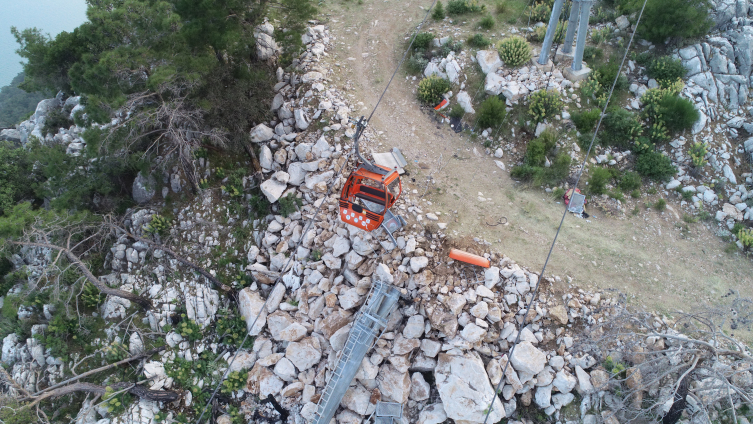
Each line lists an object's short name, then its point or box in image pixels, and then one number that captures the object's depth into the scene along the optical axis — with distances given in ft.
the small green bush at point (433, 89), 42.83
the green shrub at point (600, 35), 44.95
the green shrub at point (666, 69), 41.32
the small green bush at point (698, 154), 37.50
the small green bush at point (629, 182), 37.17
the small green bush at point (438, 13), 49.75
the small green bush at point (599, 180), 36.68
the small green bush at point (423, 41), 46.96
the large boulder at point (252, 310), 35.39
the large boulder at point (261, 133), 40.80
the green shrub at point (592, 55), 43.88
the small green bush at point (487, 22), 47.27
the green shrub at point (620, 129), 39.19
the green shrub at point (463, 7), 49.67
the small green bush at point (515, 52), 42.80
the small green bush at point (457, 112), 41.98
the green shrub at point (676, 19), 41.04
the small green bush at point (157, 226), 39.58
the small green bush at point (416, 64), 45.83
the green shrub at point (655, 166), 37.55
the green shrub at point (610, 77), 41.98
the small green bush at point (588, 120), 39.60
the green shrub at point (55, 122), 55.83
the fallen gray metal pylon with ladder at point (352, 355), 30.45
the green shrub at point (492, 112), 40.45
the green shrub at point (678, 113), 38.14
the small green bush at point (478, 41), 45.16
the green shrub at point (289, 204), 37.42
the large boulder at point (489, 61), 42.98
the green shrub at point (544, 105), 39.90
